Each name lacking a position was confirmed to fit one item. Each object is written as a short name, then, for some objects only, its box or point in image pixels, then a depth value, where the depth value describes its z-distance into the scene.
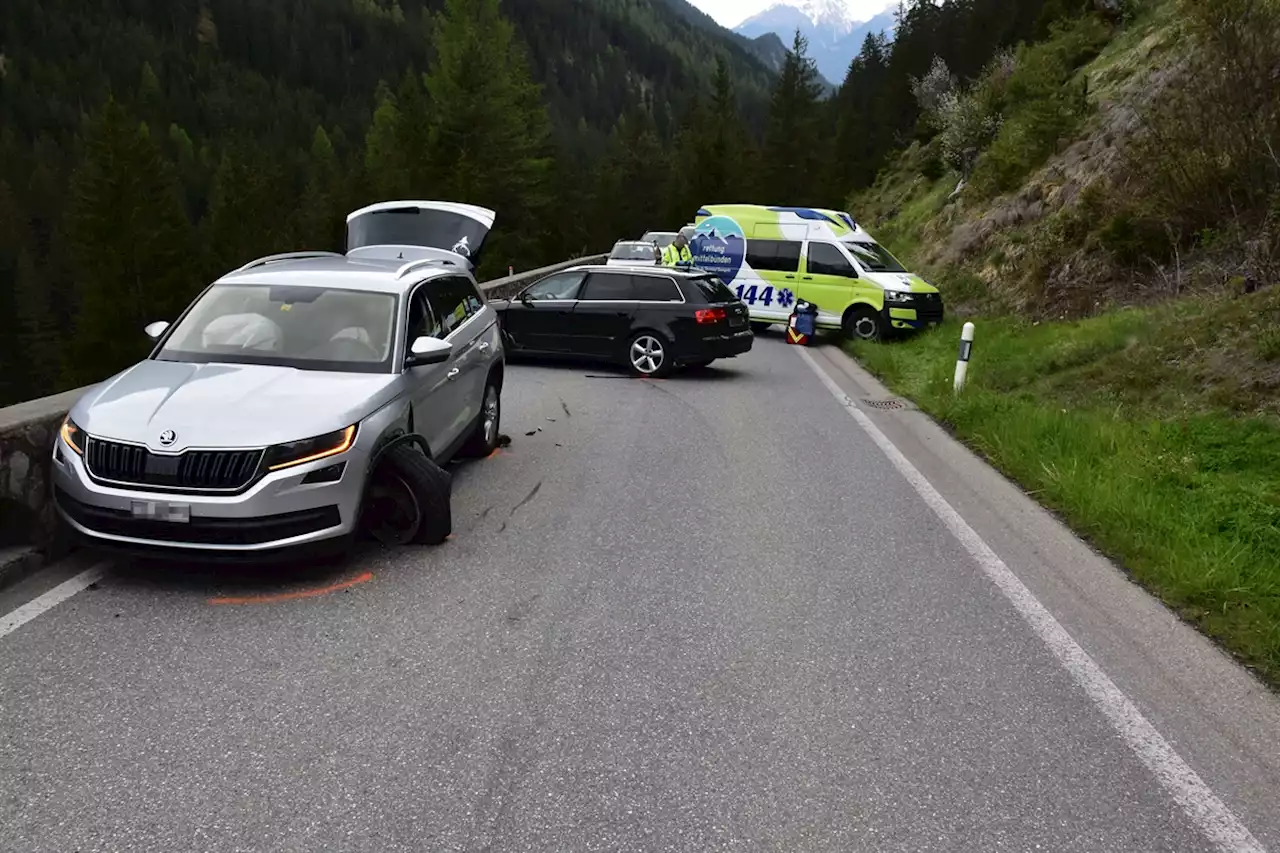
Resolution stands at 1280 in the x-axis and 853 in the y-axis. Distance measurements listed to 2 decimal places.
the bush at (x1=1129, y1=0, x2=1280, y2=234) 12.21
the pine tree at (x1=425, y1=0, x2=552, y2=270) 53.69
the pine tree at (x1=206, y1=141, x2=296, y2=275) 71.25
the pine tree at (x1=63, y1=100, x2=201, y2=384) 56.34
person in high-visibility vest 21.86
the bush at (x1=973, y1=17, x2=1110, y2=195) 23.31
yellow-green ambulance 18.36
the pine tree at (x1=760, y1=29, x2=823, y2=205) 74.25
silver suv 4.79
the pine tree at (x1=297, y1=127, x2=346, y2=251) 64.12
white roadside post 11.53
